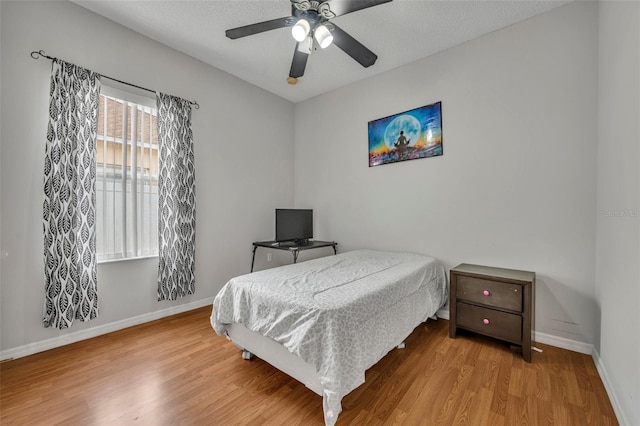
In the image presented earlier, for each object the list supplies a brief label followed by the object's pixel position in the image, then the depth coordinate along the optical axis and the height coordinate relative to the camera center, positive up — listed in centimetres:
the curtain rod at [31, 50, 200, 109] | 205 +121
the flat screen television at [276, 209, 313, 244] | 347 -19
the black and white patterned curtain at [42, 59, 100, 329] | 205 +9
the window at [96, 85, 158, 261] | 241 +33
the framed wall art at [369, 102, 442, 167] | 285 +89
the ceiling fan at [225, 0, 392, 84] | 174 +133
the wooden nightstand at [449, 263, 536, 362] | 200 -75
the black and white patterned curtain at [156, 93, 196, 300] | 272 +11
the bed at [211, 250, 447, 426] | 141 -68
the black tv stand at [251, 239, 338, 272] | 321 -44
